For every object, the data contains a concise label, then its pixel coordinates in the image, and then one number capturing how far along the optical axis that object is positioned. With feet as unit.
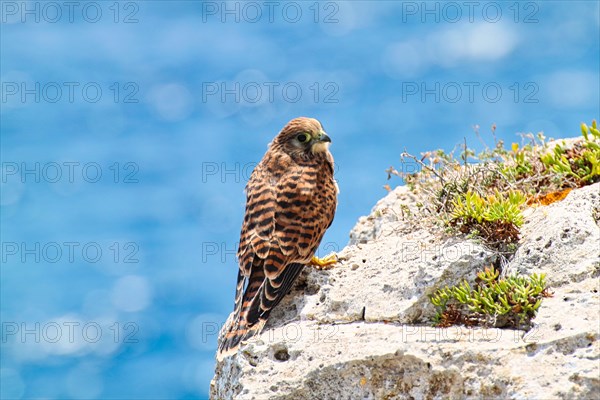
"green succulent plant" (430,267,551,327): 36.38
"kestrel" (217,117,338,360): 41.06
